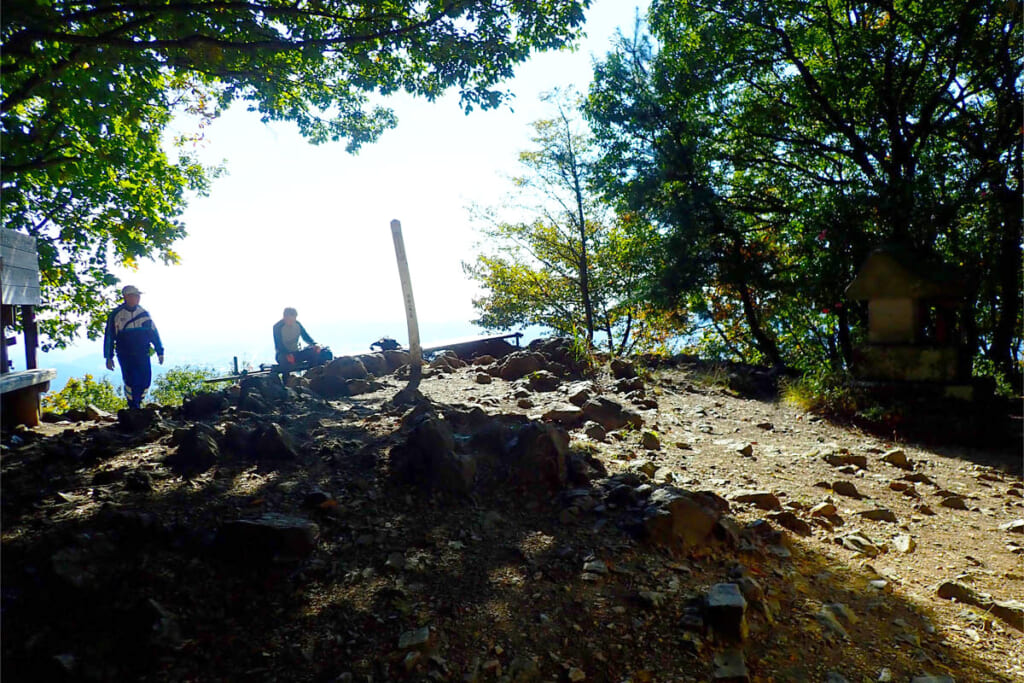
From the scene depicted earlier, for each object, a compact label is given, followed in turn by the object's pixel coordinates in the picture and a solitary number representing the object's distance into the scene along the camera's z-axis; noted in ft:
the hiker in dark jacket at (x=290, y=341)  29.89
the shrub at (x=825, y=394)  24.40
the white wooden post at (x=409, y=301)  26.43
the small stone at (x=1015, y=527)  13.33
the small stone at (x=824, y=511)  12.62
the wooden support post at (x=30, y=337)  20.99
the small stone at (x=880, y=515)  13.00
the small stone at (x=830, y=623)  8.59
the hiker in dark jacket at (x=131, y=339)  24.31
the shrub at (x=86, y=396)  43.62
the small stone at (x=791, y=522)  11.83
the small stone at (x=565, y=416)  17.24
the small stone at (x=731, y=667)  7.34
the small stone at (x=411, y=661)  7.09
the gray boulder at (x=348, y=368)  23.99
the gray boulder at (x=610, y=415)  17.69
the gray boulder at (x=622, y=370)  26.66
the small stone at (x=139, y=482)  10.61
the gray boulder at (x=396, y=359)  28.19
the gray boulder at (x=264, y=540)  8.73
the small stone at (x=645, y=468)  13.48
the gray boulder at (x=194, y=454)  11.81
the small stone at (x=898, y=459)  17.61
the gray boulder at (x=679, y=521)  10.09
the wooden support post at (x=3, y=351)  15.32
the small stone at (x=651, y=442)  16.12
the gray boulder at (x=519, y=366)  24.86
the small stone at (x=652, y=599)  8.52
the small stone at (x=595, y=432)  15.93
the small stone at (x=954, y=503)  14.48
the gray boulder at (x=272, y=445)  12.58
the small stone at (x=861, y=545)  11.36
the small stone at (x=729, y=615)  8.04
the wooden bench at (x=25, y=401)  16.49
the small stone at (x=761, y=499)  12.48
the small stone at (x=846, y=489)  14.28
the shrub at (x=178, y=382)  47.42
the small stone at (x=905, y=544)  11.66
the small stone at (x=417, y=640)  7.38
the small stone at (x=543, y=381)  22.06
